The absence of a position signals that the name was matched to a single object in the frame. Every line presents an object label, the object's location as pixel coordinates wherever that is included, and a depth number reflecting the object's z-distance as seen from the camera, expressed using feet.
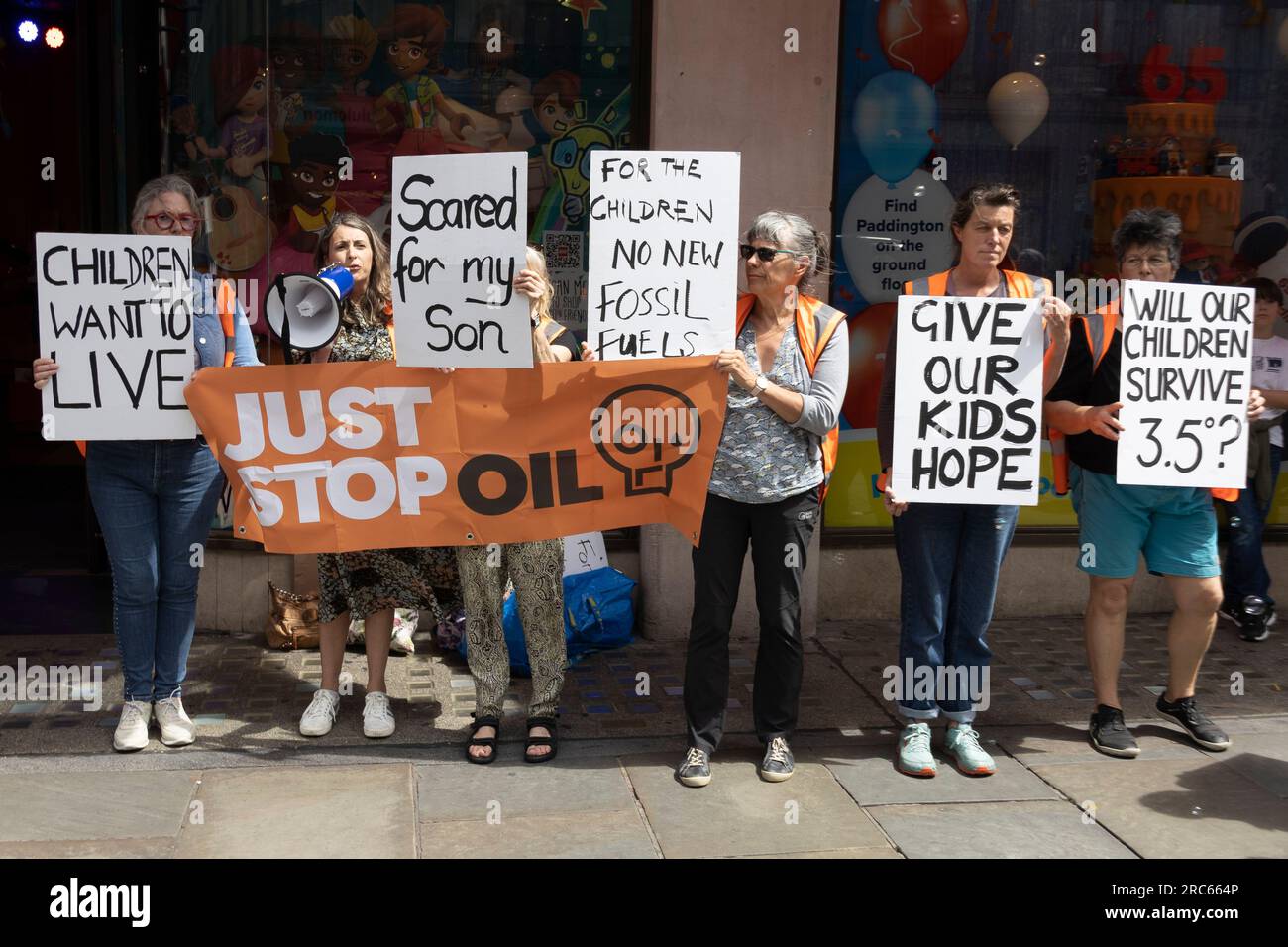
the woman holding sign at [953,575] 15.55
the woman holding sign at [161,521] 15.99
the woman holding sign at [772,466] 14.84
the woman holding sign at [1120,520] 16.21
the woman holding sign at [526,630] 16.25
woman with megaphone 16.20
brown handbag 20.54
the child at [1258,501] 21.99
